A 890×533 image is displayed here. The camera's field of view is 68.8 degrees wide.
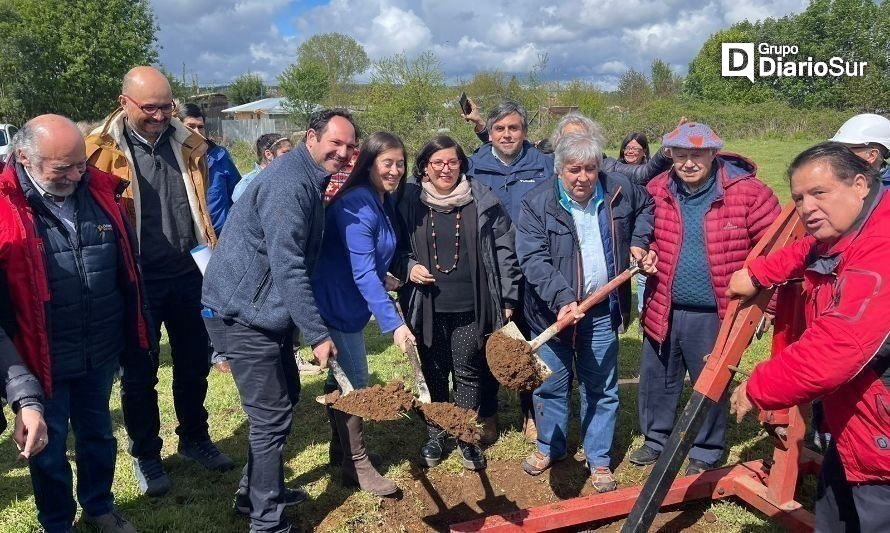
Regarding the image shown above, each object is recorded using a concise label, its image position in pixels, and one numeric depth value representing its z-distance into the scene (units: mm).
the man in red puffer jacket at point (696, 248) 3680
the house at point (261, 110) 46141
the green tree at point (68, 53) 32406
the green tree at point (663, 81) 50094
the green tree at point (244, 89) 59250
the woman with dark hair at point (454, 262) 3994
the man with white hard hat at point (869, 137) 3855
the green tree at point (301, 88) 39656
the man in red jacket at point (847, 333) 2125
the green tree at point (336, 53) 65812
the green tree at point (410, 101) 23906
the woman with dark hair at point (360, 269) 3543
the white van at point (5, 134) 17500
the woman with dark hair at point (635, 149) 6828
